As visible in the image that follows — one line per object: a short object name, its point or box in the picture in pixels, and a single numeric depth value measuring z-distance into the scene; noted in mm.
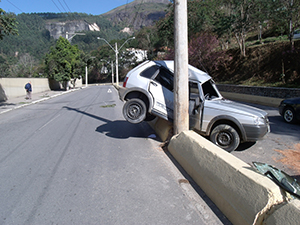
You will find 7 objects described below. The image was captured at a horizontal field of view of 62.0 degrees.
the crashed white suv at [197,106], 6211
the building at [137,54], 76075
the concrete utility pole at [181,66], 6305
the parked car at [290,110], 10070
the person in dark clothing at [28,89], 21688
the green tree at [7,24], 12961
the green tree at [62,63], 36625
